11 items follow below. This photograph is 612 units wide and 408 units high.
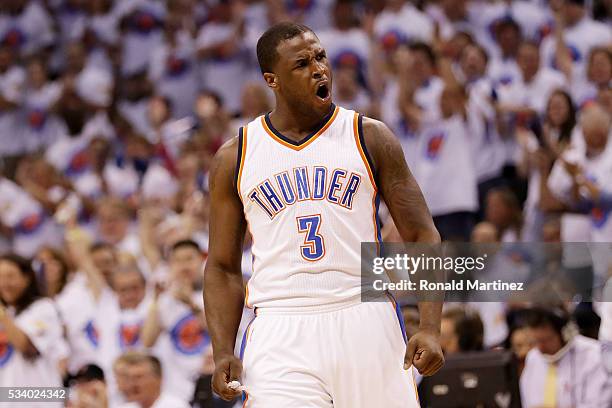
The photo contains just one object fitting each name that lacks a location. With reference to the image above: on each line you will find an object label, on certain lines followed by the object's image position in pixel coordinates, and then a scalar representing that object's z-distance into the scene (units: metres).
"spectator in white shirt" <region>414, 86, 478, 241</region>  18.64
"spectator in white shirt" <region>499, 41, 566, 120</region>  18.98
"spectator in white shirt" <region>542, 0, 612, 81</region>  19.91
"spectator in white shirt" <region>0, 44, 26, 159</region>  26.12
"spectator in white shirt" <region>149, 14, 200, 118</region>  24.86
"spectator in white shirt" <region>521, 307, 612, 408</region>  13.27
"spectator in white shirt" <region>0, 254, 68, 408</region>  14.51
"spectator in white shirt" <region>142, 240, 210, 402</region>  16.11
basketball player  7.86
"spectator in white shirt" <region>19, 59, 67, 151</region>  25.66
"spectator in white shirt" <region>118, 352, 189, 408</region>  13.65
